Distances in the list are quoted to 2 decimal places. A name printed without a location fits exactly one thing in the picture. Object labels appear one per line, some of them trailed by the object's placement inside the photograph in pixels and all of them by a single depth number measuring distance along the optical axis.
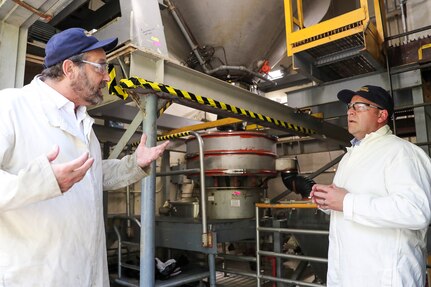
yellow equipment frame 2.23
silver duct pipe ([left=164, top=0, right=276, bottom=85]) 2.75
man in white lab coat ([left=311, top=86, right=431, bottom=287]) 1.26
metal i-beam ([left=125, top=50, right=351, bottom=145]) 1.94
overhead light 5.62
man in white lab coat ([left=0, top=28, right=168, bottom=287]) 0.82
